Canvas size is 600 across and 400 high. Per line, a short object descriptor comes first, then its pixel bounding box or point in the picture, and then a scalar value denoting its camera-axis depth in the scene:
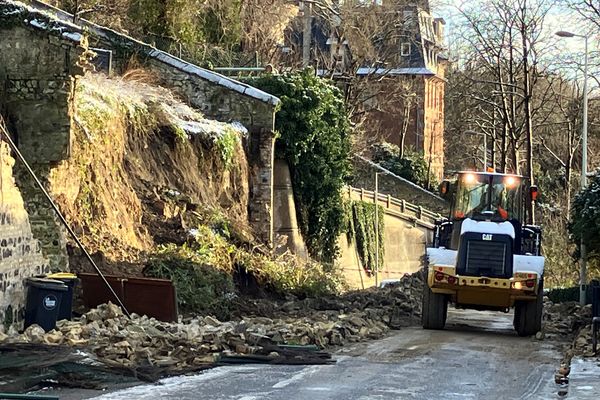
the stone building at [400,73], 51.84
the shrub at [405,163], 66.44
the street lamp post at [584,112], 34.62
